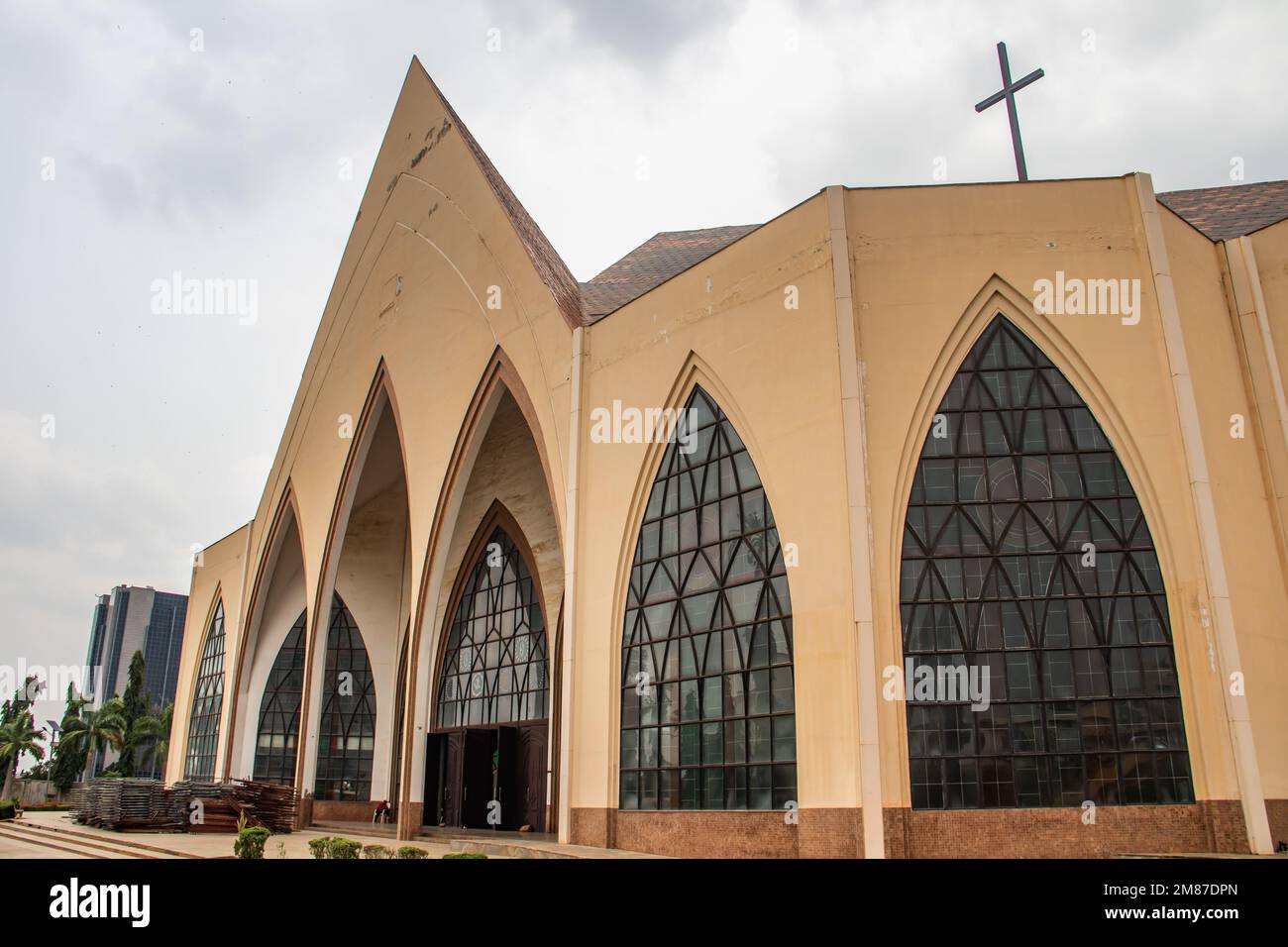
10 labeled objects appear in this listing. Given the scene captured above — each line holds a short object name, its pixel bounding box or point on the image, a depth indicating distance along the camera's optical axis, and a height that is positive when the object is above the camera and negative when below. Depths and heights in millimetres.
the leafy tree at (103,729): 48281 +2799
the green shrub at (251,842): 12547 -651
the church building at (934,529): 12281 +3322
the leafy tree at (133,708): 49631 +4248
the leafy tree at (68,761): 47000 +1261
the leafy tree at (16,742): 48531 +2219
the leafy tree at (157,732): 53819 +3034
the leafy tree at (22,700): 52781 +4527
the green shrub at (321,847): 12641 -718
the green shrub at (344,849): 11906 -705
